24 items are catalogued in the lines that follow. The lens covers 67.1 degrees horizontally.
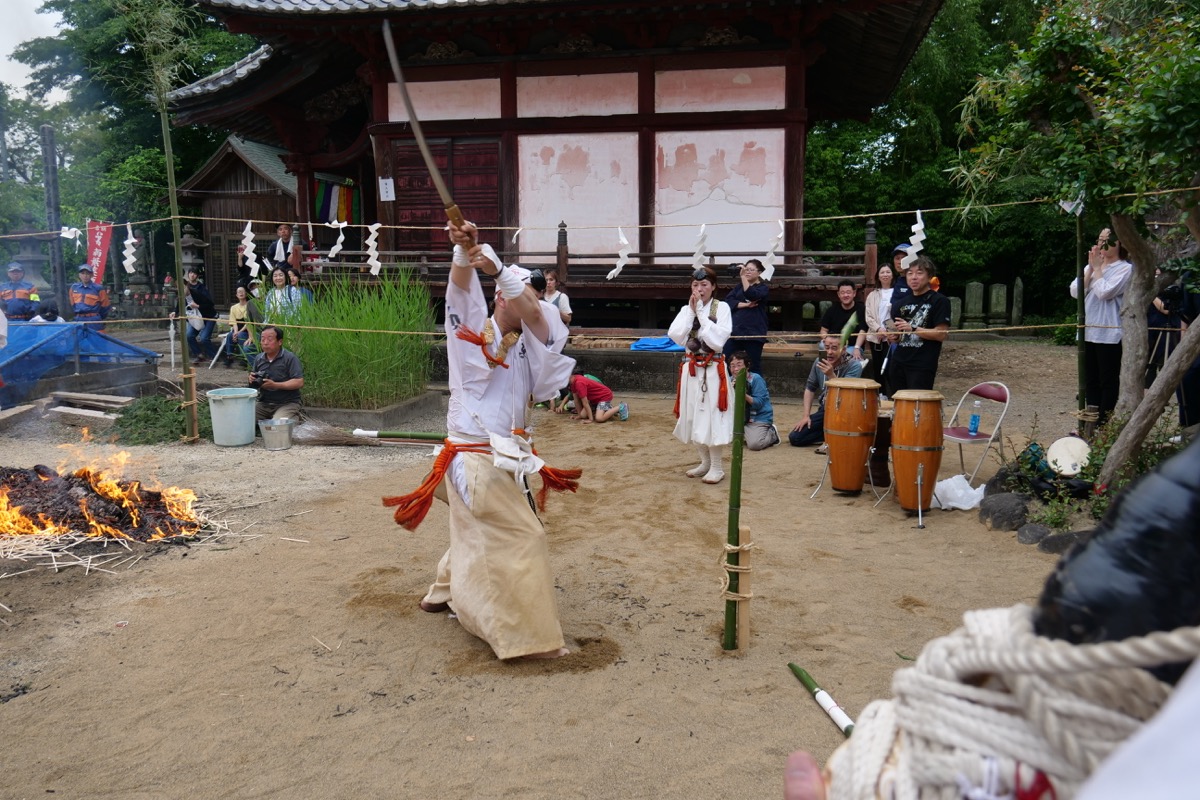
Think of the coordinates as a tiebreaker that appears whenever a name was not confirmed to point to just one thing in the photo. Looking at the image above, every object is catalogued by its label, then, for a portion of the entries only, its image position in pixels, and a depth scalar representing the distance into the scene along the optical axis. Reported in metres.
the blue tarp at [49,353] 9.65
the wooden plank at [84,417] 9.19
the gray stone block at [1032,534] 5.28
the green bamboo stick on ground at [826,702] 3.04
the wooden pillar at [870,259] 10.66
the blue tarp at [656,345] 11.09
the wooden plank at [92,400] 9.73
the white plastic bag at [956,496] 6.09
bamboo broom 8.42
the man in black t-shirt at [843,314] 9.12
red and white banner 14.41
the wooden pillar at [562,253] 11.59
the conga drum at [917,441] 5.79
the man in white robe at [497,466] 3.80
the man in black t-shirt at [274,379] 8.66
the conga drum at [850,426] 6.26
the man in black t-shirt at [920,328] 6.73
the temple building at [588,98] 11.20
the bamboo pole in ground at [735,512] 3.81
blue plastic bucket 8.23
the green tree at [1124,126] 4.52
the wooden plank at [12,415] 9.18
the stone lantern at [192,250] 18.81
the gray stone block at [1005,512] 5.57
